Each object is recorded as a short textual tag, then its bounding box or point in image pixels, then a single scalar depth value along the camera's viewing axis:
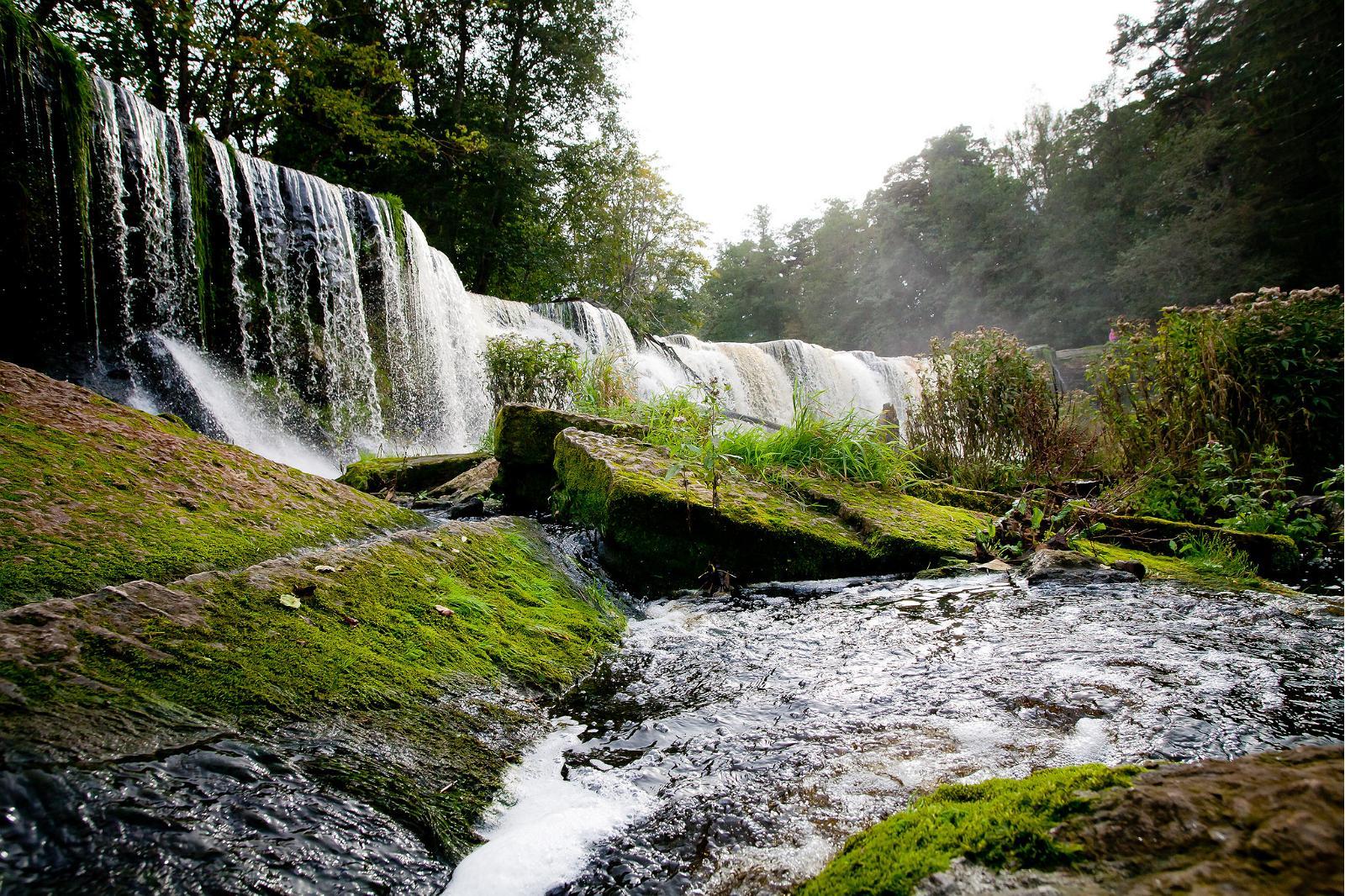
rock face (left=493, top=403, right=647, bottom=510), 4.48
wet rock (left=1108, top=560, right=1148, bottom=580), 3.00
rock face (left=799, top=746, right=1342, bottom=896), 0.53
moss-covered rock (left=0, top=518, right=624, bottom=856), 0.96
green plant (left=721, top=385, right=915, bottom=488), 4.12
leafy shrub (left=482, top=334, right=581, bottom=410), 8.11
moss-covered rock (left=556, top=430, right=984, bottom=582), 3.15
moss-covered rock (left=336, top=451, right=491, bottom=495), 5.78
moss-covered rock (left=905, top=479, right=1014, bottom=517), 4.66
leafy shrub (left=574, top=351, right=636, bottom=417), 6.62
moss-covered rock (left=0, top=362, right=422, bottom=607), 1.52
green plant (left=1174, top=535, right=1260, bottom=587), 3.06
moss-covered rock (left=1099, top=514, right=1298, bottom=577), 3.44
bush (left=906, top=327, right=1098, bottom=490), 5.74
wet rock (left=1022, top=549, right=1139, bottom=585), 2.97
